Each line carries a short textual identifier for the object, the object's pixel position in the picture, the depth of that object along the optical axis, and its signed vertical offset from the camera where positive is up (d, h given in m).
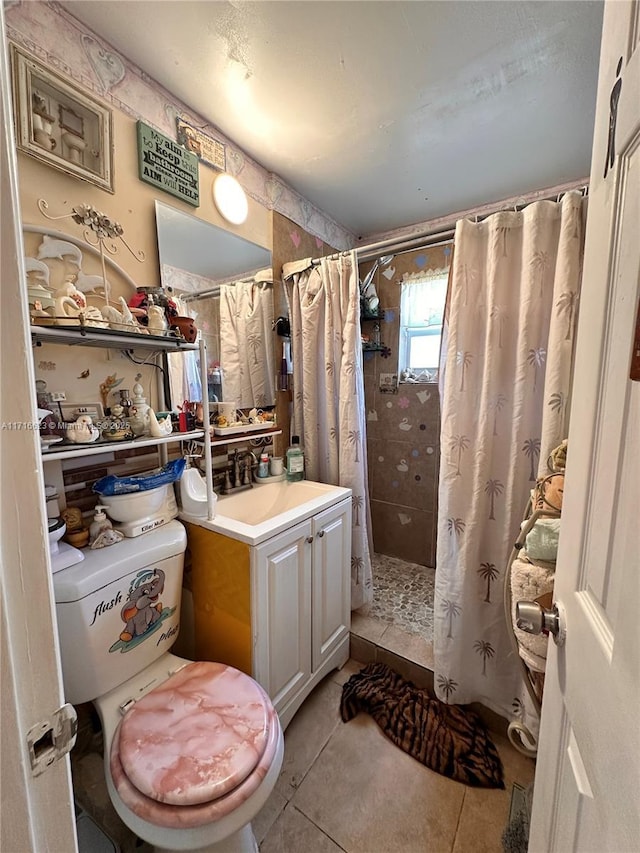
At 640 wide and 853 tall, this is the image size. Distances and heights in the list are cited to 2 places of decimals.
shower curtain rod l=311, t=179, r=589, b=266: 1.35 +0.64
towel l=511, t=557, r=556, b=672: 0.82 -0.51
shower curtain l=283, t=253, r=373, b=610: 1.69 +0.02
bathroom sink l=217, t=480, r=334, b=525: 1.53 -0.55
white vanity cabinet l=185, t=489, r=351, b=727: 1.14 -0.81
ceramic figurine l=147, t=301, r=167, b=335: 1.12 +0.22
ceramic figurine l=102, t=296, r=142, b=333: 1.02 +0.21
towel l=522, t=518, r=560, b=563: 0.82 -0.38
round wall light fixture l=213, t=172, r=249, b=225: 1.51 +0.86
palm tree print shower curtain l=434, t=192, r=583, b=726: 1.13 -0.08
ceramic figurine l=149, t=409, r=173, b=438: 1.12 -0.14
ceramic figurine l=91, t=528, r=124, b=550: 1.03 -0.48
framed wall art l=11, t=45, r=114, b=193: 0.95 +0.80
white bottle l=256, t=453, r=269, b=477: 1.75 -0.42
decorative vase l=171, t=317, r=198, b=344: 1.19 +0.21
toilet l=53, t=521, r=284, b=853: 0.75 -0.89
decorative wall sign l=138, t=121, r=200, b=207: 1.23 +0.85
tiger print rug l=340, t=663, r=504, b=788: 1.19 -1.32
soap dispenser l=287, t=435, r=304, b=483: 1.77 -0.41
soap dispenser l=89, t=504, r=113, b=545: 1.05 -0.44
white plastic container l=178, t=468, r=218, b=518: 1.26 -0.43
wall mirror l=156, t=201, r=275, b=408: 1.36 +0.40
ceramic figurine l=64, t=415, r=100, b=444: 0.95 -0.13
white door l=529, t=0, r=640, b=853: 0.40 -0.20
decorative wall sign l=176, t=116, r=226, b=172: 1.36 +1.02
